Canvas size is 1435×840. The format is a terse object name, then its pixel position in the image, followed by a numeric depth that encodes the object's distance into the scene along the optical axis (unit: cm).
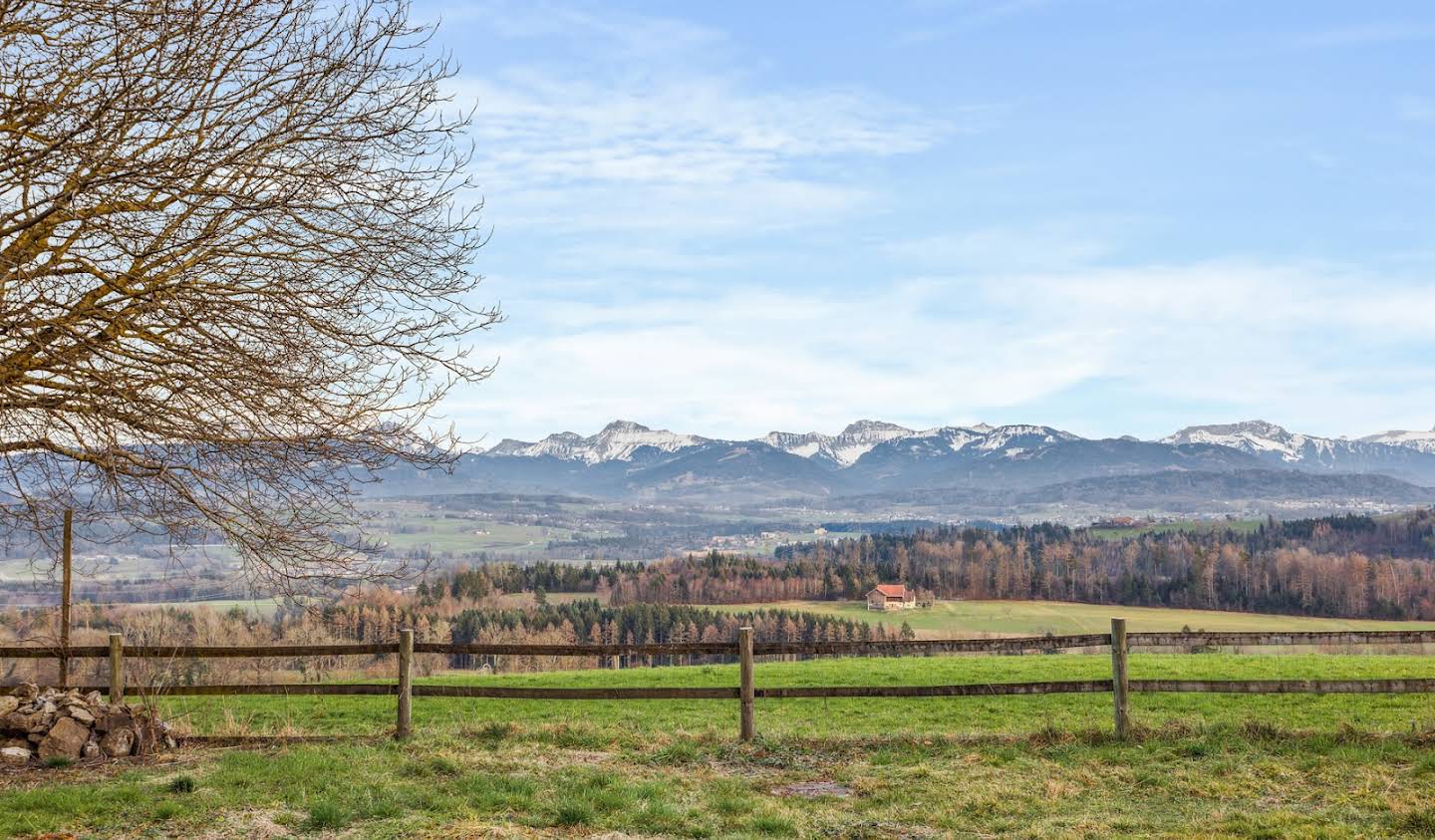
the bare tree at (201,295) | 810
